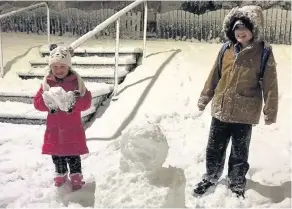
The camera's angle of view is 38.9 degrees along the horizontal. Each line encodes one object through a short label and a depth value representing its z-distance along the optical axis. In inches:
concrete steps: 201.6
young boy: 120.9
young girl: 127.4
